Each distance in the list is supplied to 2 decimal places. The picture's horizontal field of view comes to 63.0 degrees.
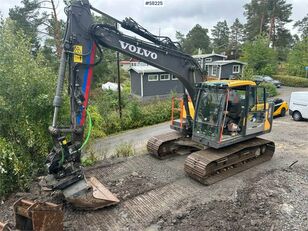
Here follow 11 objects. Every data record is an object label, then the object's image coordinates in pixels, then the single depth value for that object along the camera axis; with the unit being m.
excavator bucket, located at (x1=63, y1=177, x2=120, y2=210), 4.61
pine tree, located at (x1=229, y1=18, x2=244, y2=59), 57.80
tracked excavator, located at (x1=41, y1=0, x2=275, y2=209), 4.65
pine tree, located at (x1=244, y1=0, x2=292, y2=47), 39.66
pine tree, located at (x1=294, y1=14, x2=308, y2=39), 47.93
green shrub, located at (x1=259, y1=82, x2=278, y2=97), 21.75
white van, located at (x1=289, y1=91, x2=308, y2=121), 12.87
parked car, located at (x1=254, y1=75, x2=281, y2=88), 27.06
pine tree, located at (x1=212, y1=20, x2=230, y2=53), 60.79
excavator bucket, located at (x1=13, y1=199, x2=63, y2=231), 3.80
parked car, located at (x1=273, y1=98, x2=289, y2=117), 14.42
